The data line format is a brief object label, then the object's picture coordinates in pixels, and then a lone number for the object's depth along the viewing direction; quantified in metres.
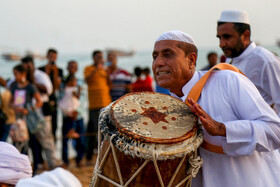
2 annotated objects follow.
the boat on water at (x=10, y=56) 58.84
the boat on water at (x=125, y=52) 61.66
